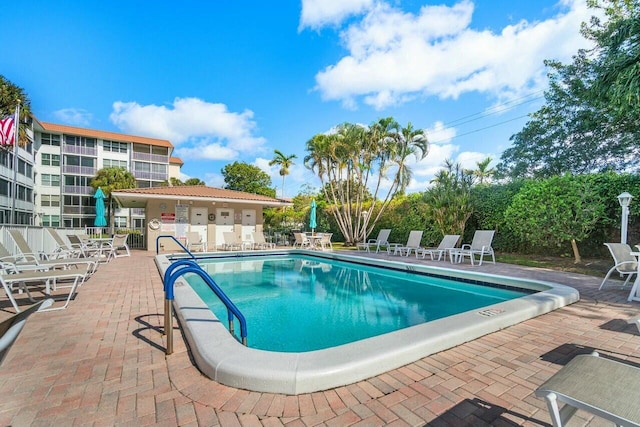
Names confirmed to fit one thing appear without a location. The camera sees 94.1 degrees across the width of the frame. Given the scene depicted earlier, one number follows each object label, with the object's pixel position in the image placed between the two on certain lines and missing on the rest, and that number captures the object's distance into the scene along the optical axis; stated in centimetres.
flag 1103
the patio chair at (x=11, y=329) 132
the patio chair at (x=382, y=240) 1404
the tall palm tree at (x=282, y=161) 3391
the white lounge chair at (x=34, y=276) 389
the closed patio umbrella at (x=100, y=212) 1454
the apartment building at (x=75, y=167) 3294
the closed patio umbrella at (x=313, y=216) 1791
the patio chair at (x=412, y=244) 1211
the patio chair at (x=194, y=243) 1434
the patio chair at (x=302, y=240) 1559
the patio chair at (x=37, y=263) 465
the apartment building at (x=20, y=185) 2367
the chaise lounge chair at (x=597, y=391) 121
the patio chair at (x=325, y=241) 1475
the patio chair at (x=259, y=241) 1550
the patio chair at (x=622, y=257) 575
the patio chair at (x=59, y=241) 813
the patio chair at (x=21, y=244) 575
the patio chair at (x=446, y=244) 1076
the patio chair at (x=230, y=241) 1459
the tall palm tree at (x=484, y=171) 2930
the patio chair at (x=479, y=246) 967
